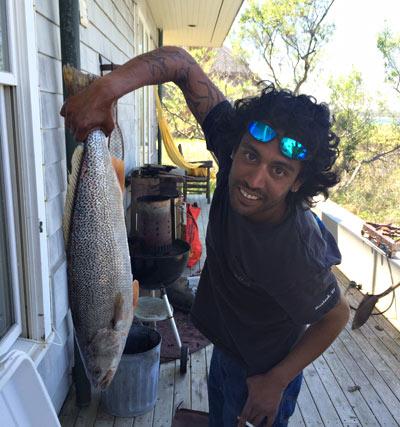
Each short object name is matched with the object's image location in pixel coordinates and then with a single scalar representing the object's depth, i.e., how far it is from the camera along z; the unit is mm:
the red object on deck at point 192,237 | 5144
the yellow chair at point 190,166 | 7436
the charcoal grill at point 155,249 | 2664
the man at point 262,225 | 1323
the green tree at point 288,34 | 14164
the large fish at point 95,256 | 1190
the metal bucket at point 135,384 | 2533
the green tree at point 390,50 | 12719
